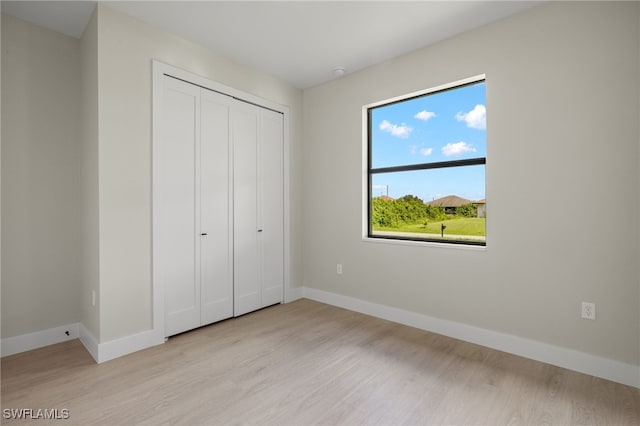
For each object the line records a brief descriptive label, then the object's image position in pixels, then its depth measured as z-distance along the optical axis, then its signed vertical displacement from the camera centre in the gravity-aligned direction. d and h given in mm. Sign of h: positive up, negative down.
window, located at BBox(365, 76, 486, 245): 2863 +450
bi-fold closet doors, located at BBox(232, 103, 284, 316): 3373 +39
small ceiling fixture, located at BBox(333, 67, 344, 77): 3471 +1534
